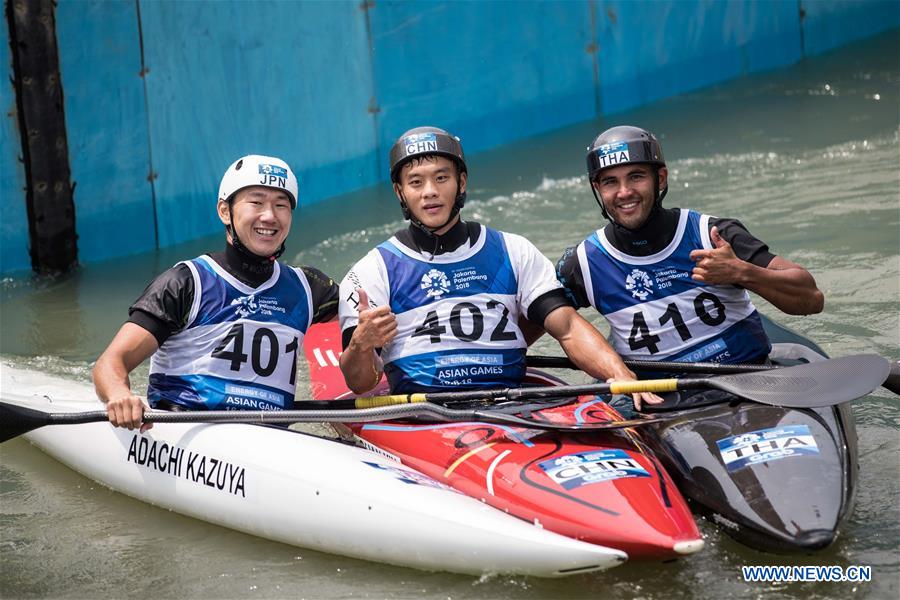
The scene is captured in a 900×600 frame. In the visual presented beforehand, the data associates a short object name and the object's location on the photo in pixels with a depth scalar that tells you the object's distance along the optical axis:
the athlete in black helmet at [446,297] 9.73
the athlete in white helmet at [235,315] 9.84
